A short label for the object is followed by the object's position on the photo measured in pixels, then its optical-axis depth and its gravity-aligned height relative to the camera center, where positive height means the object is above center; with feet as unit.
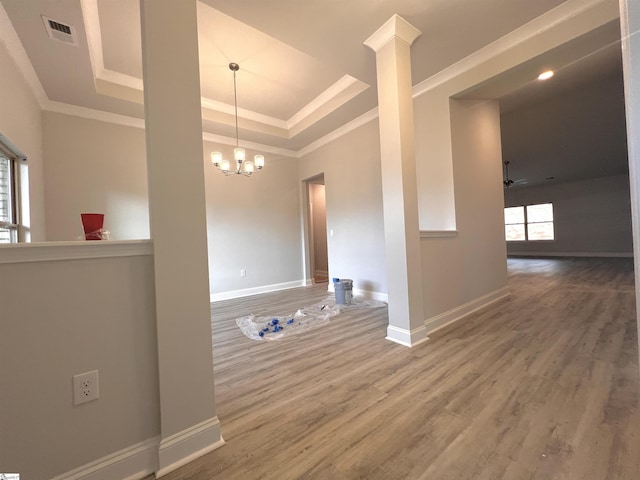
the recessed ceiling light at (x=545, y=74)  8.52 +5.52
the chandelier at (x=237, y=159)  9.89 +3.91
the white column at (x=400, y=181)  7.54 +1.75
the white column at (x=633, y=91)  1.99 +1.11
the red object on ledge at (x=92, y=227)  4.10 +0.43
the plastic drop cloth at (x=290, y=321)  8.79 -3.09
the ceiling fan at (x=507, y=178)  22.78 +5.96
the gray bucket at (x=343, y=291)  12.13 -2.47
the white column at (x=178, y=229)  3.70 +0.29
